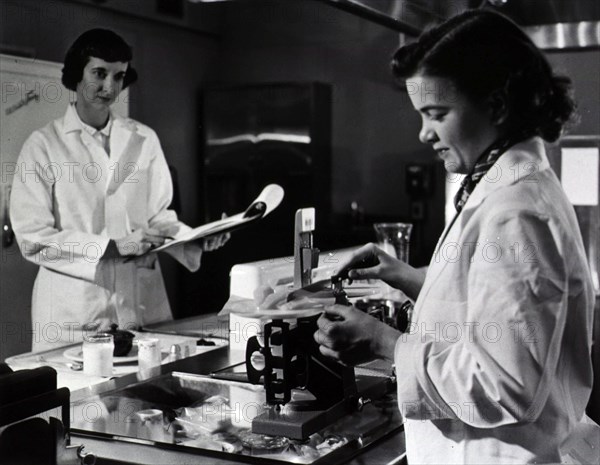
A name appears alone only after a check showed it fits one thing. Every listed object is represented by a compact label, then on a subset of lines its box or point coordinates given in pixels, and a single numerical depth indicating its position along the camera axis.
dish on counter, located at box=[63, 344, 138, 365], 2.54
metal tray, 1.72
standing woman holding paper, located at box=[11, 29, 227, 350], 2.73
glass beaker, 3.07
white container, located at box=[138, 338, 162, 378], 2.44
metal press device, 1.73
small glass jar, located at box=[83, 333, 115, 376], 2.35
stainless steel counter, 1.66
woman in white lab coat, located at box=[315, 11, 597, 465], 1.37
